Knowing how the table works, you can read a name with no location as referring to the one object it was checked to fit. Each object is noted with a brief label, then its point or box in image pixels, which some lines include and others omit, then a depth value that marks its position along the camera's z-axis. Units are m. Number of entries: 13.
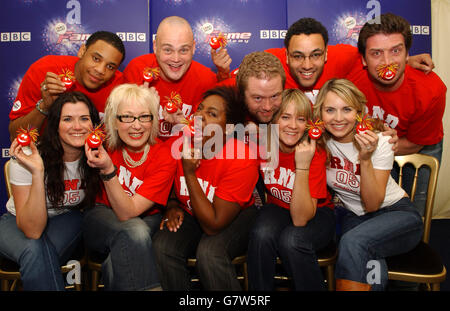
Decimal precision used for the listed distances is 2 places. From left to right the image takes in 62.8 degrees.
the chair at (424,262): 1.84
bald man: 2.59
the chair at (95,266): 2.00
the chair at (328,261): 2.00
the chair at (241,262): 2.01
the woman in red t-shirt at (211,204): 1.91
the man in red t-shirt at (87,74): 2.62
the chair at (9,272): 1.89
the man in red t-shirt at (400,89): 2.36
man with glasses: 2.46
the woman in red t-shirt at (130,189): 1.85
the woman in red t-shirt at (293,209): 1.92
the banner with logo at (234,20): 3.61
